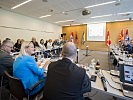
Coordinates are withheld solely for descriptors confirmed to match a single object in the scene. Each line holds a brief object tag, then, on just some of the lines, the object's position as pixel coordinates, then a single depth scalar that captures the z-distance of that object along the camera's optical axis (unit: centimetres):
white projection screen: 1179
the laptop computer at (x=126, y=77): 143
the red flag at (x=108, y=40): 1134
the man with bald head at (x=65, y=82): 113
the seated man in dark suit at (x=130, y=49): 551
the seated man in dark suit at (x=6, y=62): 212
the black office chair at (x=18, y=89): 150
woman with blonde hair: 169
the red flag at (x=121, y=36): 1066
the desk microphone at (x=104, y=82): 143
